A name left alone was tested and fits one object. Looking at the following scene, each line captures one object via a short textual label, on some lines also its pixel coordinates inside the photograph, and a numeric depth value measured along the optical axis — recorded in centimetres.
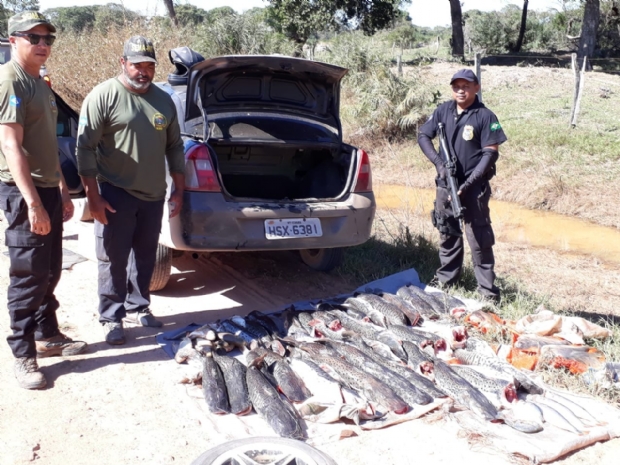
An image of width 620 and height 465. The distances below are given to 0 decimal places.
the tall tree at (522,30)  3255
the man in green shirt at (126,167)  433
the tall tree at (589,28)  2475
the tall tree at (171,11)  2054
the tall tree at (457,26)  2861
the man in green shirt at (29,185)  368
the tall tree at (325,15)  2542
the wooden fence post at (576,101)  1300
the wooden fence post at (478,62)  1330
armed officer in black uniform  539
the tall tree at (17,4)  3091
